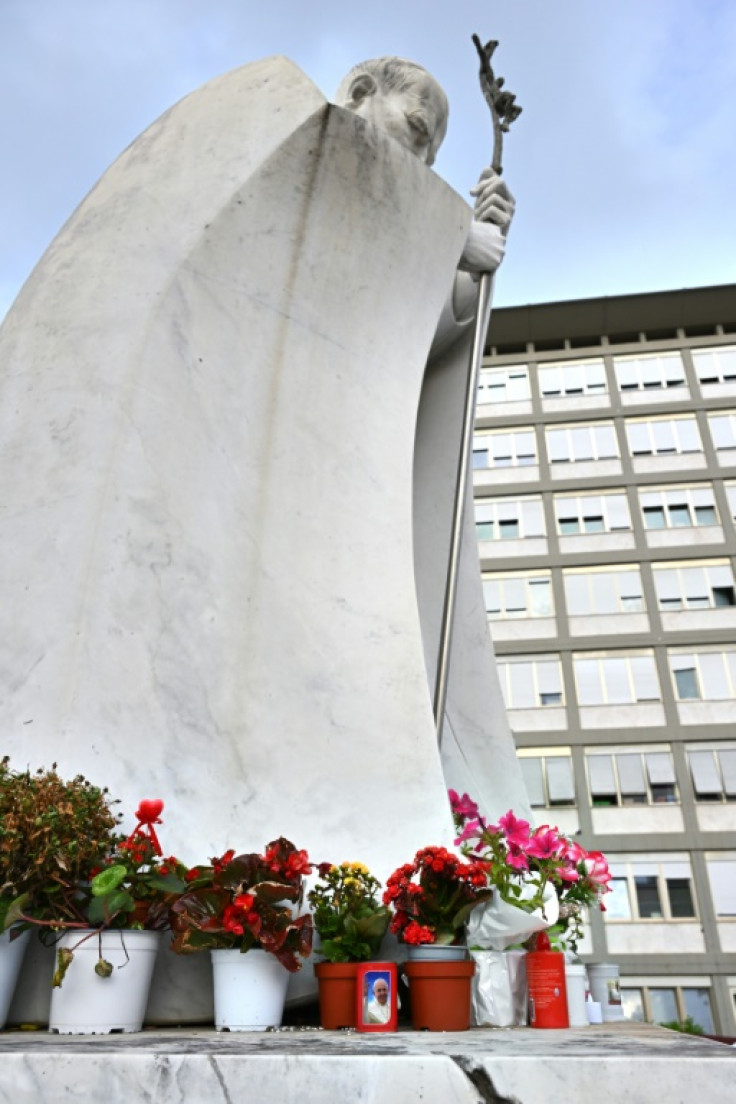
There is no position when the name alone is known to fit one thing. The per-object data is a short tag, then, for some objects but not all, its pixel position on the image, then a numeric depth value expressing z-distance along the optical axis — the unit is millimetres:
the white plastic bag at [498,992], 2094
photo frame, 1832
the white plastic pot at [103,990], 1751
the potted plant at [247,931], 1835
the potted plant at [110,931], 1757
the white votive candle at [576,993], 2428
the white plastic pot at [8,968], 1881
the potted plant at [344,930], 1930
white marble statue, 2449
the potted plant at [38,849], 1818
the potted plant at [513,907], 2115
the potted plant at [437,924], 1911
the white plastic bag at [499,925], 2127
